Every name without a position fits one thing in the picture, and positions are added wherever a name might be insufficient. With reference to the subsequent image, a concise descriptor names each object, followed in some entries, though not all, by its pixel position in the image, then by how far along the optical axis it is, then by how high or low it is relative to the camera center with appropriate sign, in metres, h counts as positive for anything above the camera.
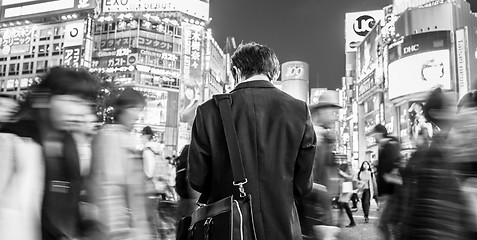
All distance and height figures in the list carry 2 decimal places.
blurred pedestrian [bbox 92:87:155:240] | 2.71 -0.12
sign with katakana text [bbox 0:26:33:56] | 45.41 +12.65
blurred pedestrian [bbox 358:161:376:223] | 11.13 -0.63
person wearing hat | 3.32 -0.23
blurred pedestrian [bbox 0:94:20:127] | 2.20 +0.30
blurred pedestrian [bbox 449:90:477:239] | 2.26 +0.03
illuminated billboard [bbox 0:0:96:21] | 37.91 +14.05
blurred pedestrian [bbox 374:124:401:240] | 4.97 -0.03
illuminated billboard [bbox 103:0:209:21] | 38.88 +14.09
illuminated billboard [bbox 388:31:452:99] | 29.70 +7.38
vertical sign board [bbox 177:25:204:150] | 37.31 +7.81
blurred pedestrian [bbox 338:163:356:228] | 7.15 -0.40
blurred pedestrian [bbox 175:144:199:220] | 3.30 -0.23
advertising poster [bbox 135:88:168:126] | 38.09 +4.61
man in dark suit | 1.95 +0.04
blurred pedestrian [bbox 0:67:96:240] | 1.76 -0.03
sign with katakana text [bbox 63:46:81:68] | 34.66 +8.32
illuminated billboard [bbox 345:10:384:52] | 61.97 +20.44
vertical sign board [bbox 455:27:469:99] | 28.92 +7.25
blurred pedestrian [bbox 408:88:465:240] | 2.25 -0.17
